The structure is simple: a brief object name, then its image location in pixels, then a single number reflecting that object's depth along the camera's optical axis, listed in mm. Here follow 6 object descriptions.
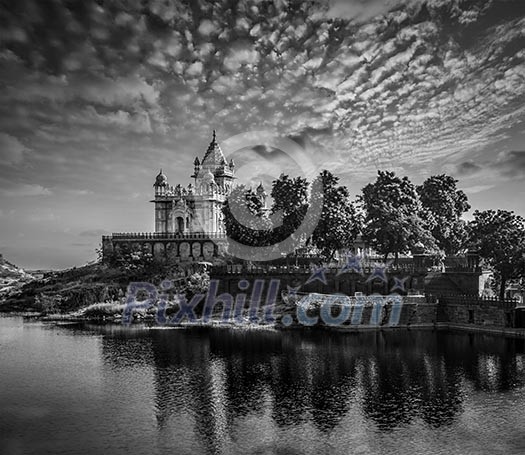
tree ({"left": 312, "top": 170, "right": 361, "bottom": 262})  86938
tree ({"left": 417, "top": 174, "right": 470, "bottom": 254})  98438
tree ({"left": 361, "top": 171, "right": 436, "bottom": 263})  83131
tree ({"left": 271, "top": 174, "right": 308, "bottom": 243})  89875
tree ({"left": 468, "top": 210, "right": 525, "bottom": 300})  71625
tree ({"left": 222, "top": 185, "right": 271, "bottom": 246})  93688
